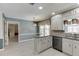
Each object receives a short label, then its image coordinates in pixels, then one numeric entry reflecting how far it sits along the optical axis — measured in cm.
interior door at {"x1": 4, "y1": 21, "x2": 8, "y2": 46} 356
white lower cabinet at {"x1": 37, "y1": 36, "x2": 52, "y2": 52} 240
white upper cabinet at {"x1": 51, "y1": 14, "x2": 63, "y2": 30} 284
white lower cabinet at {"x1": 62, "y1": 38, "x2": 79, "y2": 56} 197
